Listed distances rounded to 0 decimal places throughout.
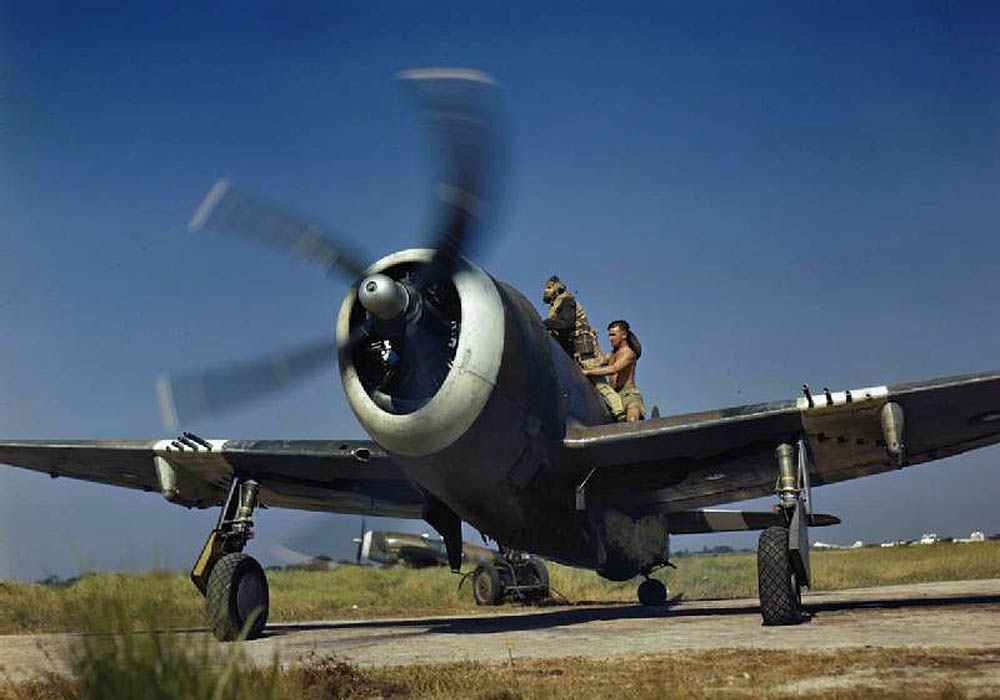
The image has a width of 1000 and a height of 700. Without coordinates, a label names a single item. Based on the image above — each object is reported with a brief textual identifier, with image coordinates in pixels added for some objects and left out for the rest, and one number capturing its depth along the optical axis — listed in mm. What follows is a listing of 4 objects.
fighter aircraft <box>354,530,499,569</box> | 42125
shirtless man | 13523
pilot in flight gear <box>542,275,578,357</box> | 12773
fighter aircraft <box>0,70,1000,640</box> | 9844
